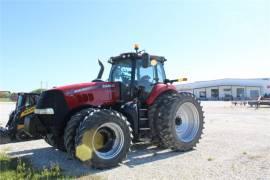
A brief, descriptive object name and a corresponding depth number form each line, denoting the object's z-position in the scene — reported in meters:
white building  61.00
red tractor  4.45
